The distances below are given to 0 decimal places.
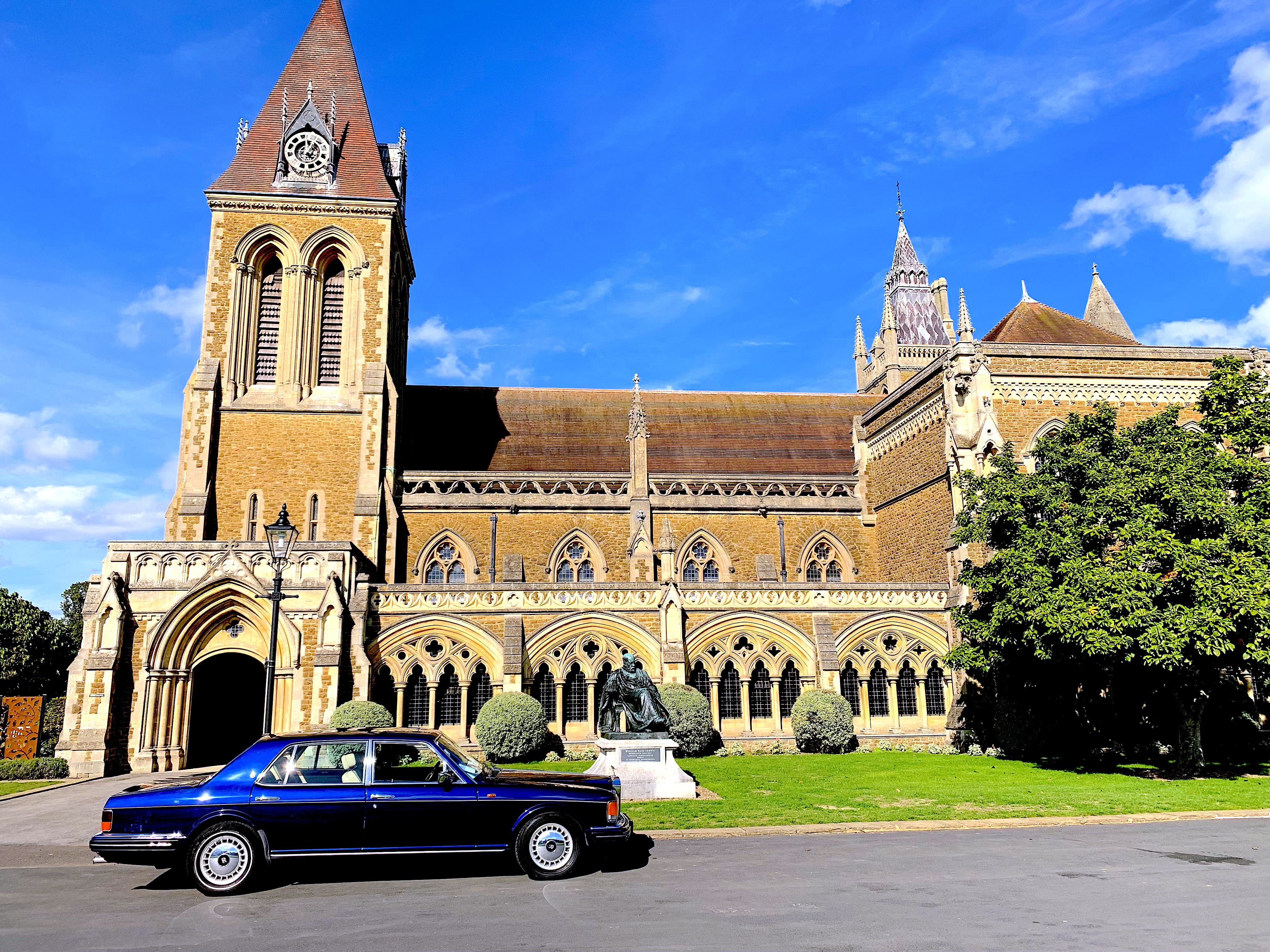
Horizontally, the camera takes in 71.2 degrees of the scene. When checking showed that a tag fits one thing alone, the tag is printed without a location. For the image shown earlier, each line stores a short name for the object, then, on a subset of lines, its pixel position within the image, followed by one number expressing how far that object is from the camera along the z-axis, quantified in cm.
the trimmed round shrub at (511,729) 2198
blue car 837
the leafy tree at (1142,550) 1745
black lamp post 1383
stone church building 2320
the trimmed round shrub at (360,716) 2097
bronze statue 1540
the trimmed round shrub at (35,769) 2009
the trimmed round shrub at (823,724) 2381
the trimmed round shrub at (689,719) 2256
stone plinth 1488
